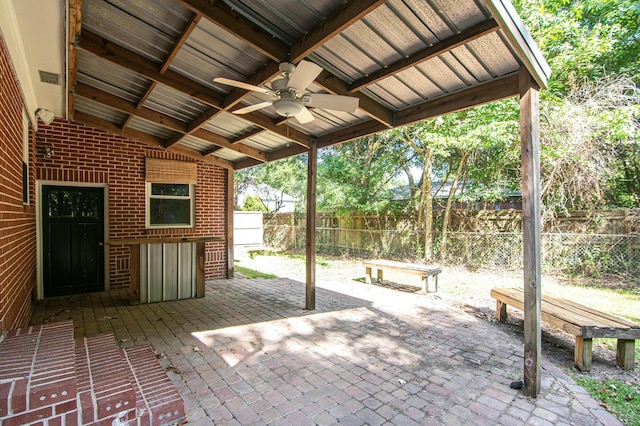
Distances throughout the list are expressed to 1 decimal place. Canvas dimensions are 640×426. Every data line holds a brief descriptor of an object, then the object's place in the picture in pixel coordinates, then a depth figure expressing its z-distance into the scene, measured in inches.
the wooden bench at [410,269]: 239.3
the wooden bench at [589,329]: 118.4
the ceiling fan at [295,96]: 103.6
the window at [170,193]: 257.1
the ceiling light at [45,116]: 189.3
